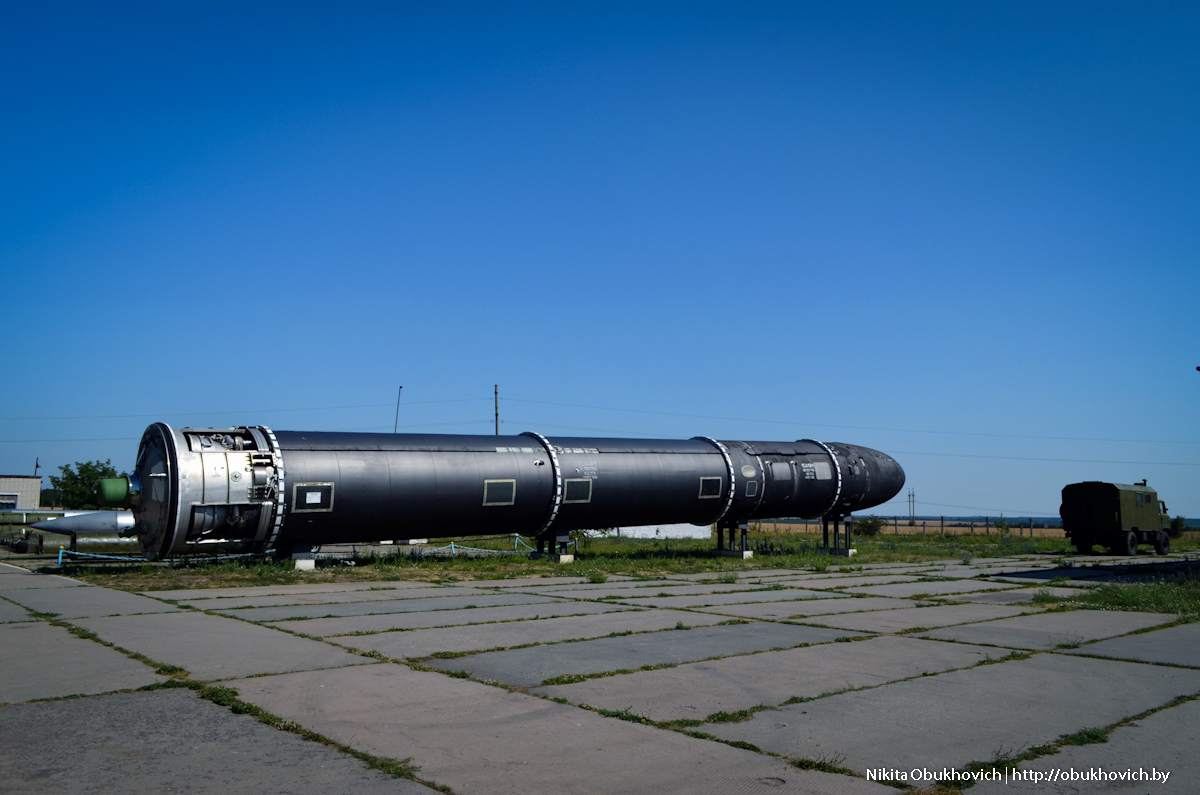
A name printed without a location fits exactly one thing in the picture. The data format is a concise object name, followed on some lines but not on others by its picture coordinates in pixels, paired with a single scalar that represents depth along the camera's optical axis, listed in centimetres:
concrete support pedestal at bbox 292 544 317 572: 2077
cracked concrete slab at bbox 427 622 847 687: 880
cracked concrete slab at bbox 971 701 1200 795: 530
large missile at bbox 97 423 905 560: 1933
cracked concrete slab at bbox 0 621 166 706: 771
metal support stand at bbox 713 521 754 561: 2855
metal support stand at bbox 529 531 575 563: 2498
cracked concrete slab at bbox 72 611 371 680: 888
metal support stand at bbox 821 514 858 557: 3108
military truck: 3294
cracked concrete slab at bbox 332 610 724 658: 1020
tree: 4949
